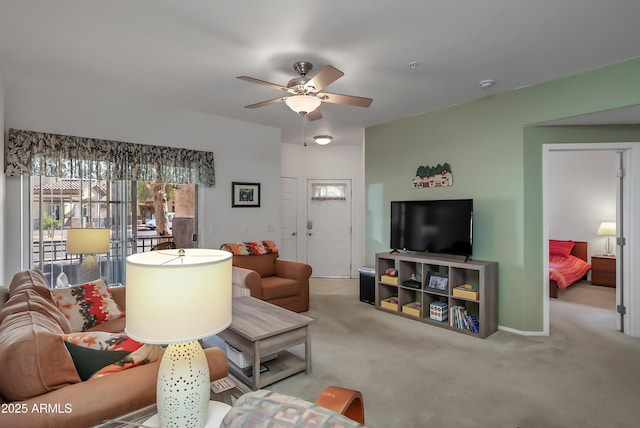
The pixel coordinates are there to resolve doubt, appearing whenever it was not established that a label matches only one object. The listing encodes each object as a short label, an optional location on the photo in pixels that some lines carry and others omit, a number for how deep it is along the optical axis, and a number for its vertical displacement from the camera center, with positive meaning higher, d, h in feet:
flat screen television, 12.38 -0.50
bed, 16.38 -2.80
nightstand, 18.13 -3.18
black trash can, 15.48 -3.34
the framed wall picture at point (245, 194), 15.98 +0.96
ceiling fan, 8.64 +3.24
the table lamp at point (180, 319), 3.48 -1.13
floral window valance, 10.80 +2.04
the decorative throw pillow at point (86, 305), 8.40 -2.37
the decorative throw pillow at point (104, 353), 4.48 -1.94
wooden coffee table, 8.06 -3.19
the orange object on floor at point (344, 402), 3.97 -2.28
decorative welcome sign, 13.84 +1.59
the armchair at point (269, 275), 12.85 -2.57
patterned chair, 2.46 -1.55
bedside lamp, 18.78 -1.07
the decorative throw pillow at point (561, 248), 19.54 -2.07
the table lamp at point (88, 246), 10.47 -0.98
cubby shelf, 11.68 -2.82
